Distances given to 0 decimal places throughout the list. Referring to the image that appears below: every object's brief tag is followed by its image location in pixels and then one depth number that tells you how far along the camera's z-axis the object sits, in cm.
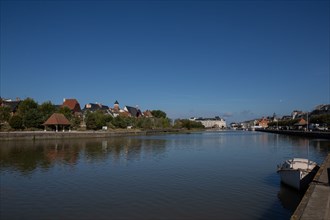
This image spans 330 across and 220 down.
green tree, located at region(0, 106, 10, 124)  7869
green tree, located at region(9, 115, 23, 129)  7706
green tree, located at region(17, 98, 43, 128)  7912
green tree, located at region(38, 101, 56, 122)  8338
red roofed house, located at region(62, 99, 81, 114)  12675
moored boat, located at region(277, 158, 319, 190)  1877
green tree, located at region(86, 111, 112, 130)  9975
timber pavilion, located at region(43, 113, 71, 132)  8022
